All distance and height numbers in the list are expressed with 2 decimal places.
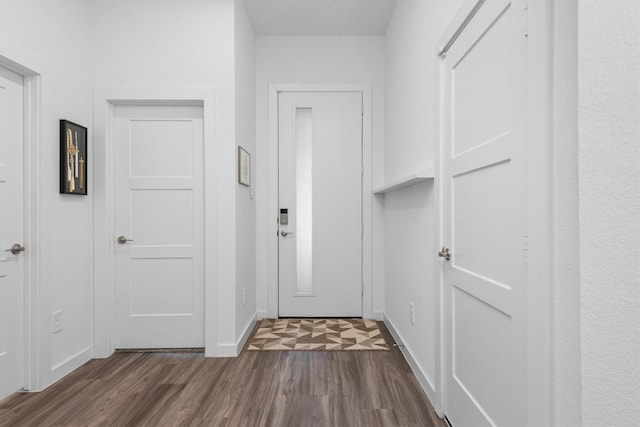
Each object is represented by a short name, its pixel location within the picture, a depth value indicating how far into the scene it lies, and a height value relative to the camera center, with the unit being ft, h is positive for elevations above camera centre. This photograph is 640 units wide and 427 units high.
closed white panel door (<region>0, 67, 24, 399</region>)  6.58 -0.40
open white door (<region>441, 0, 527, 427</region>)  3.86 -0.08
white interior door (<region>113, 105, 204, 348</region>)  9.10 -0.35
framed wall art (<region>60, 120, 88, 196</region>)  7.67 +1.19
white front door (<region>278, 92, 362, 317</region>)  11.94 +0.31
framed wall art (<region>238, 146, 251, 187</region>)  9.37 +1.26
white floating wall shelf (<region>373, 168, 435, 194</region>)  6.62 +0.65
